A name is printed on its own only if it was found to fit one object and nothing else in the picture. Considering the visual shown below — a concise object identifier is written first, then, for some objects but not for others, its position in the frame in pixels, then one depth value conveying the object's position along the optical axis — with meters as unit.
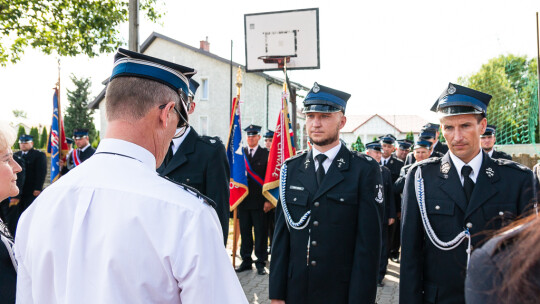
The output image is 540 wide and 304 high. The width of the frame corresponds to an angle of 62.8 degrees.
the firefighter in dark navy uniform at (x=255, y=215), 7.30
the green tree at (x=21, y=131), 32.01
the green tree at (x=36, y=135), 34.72
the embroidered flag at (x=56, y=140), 8.95
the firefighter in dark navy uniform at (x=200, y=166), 3.81
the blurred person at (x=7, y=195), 1.70
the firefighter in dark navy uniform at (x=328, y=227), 2.96
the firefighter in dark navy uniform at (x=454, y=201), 2.65
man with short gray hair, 1.21
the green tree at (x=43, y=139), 35.58
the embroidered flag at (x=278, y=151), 6.61
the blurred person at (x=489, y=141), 7.20
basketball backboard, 9.34
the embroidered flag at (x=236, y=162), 7.21
